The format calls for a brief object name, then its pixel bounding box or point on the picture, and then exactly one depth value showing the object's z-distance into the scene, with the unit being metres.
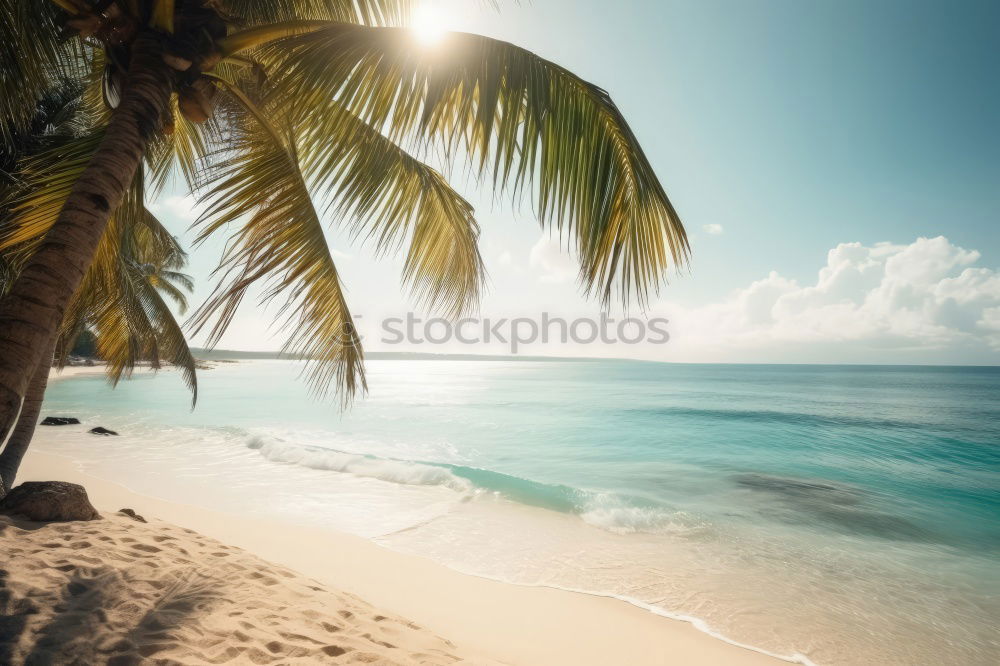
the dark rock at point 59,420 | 13.66
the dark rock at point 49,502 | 3.65
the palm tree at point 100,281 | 3.21
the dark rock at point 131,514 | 4.48
